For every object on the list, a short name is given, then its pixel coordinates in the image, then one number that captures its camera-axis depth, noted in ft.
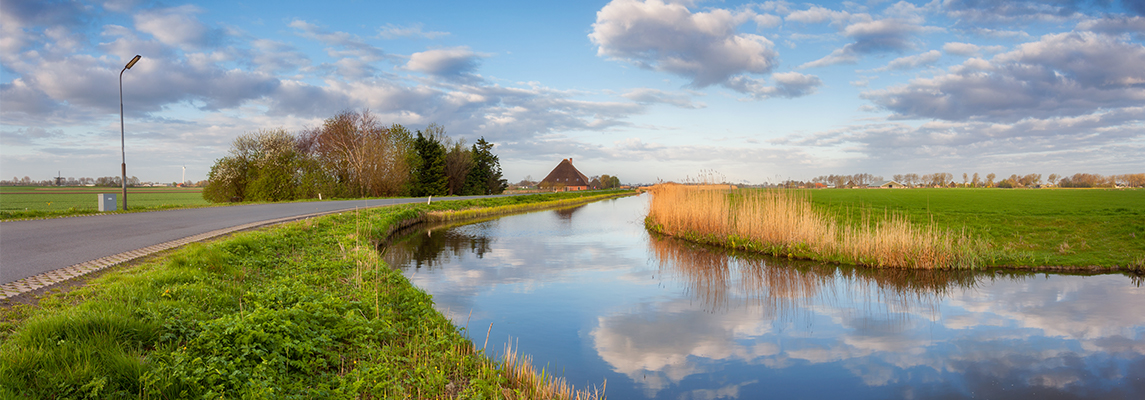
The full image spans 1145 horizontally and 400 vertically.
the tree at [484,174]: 190.08
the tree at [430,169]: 159.53
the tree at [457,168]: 173.99
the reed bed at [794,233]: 40.98
